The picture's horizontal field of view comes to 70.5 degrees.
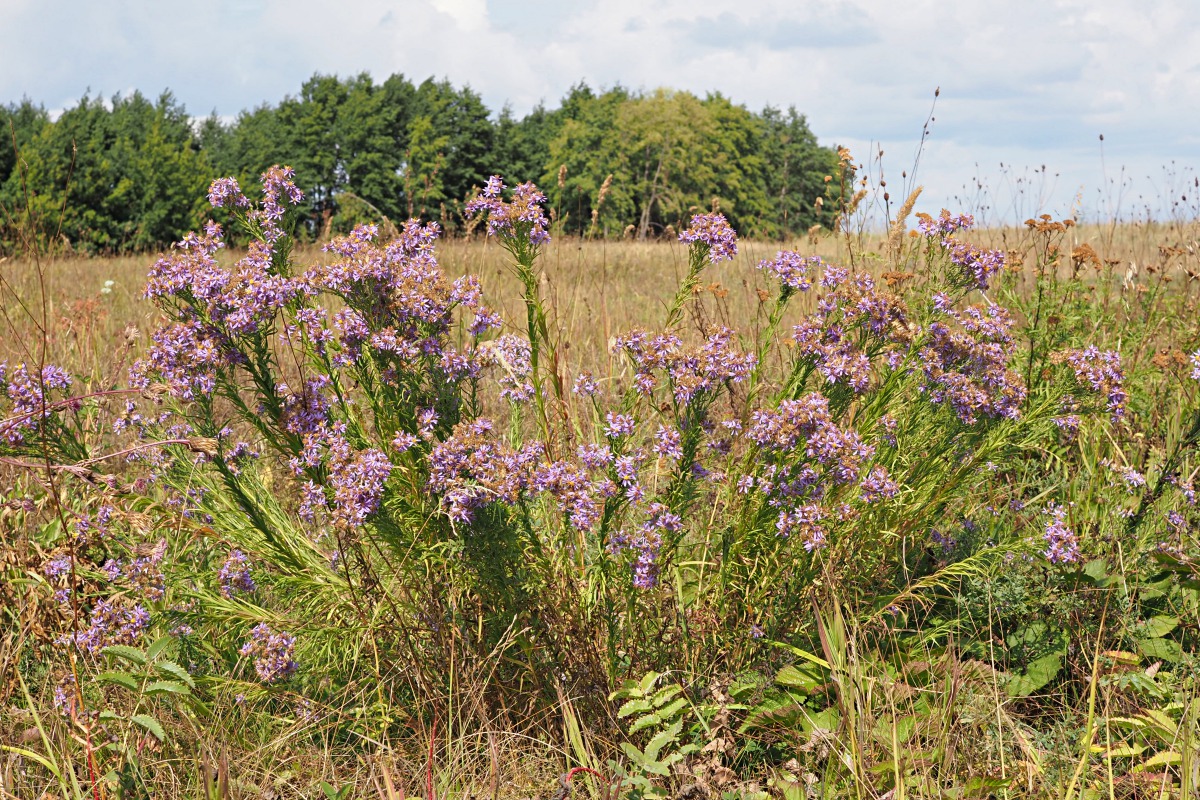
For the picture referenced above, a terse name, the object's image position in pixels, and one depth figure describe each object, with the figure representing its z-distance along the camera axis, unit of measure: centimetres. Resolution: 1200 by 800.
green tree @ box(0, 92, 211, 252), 2472
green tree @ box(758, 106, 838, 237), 4828
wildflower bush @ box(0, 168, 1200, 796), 251
